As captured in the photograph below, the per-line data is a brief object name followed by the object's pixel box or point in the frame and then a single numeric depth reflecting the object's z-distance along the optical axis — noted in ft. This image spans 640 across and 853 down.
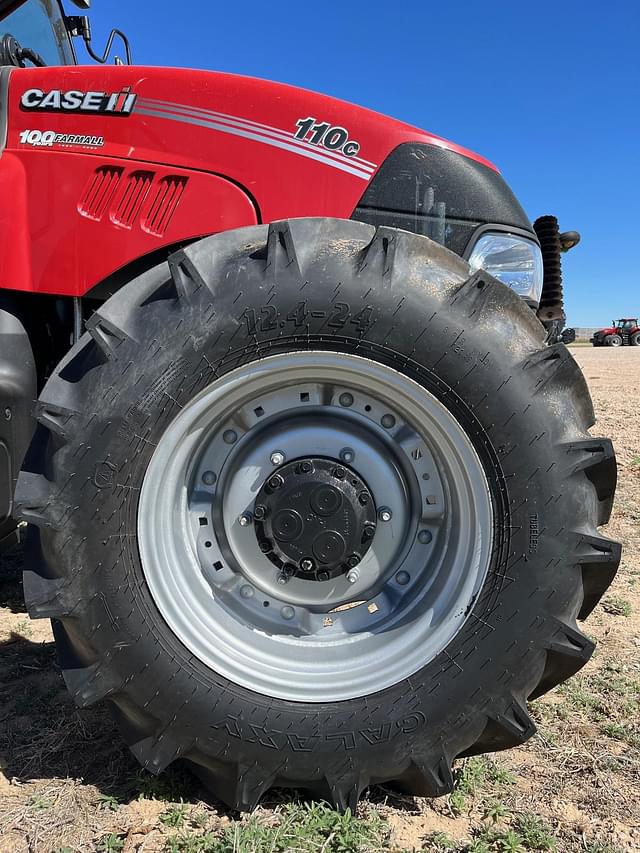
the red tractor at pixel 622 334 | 124.77
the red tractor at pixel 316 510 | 5.29
